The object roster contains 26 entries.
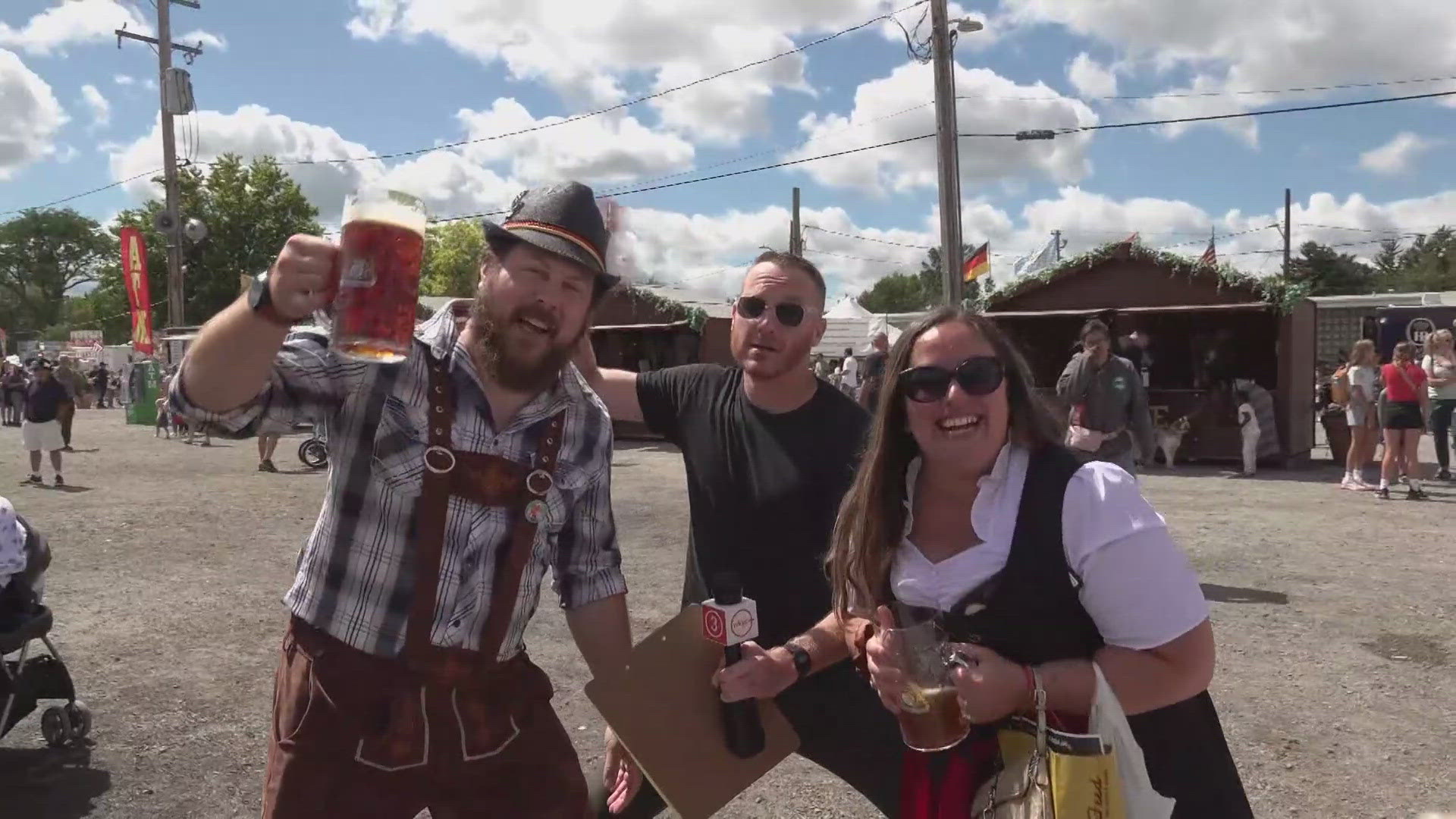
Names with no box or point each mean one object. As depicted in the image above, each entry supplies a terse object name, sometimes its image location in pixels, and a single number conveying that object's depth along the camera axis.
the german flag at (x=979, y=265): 18.72
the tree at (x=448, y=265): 64.38
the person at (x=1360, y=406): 11.38
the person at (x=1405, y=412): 10.40
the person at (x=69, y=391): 13.75
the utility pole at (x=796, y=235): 36.00
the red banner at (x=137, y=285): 24.88
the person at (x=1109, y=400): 6.57
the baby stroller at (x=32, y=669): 4.00
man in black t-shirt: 2.61
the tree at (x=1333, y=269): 55.38
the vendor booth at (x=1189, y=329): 13.88
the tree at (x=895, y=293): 103.75
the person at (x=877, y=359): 12.85
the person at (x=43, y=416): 12.14
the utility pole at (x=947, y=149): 15.70
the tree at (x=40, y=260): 76.06
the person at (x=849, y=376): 18.25
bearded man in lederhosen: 1.88
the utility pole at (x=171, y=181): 24.55
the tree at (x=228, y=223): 42.78
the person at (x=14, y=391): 24.75
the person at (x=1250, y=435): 13.30
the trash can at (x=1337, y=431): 14.02
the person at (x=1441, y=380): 11.59
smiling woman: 1.67
